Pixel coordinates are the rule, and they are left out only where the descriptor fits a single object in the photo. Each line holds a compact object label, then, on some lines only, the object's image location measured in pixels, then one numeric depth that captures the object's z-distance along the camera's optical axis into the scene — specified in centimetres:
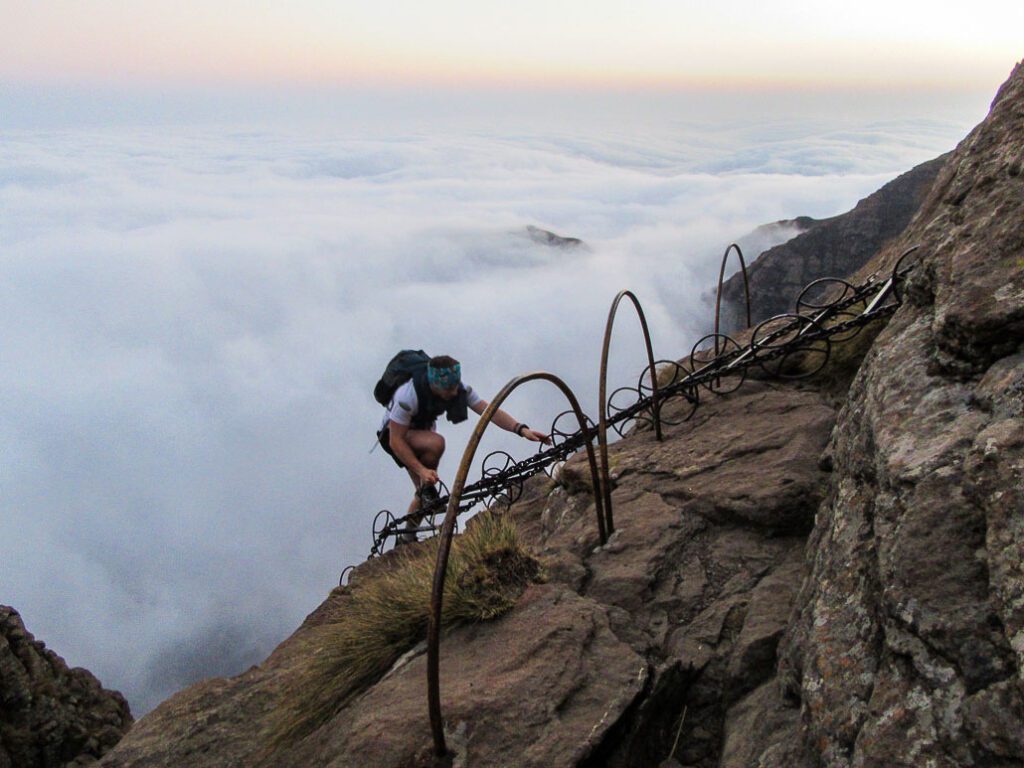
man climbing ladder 877
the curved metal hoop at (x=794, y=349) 728
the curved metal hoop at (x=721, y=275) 958
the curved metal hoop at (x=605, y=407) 594
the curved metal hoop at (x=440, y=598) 380
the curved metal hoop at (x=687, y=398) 796
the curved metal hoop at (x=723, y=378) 797
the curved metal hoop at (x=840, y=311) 707
